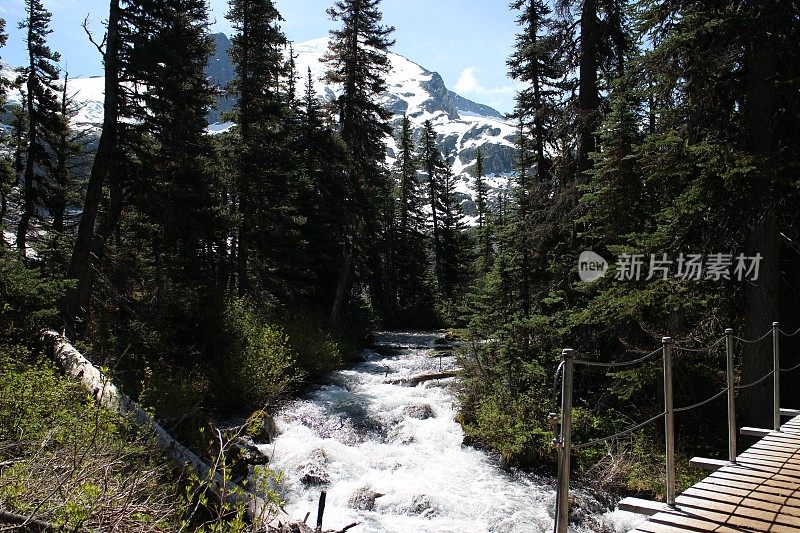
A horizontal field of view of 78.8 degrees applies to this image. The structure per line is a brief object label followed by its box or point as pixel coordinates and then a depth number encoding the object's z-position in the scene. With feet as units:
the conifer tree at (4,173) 39.42
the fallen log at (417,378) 49.01
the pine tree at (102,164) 38.65
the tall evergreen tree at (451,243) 152.46
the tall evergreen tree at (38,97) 69.62
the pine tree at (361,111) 71.92
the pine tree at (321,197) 68.64
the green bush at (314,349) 48.37
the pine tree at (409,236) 134.72
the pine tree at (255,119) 56.24
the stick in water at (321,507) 16.56
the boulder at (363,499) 25.94
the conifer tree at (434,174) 149.28
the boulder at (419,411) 39.70
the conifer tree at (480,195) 145.33
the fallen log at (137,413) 16.91
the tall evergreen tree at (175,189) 40.52
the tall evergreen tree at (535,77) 62.80
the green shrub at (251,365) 37.24
